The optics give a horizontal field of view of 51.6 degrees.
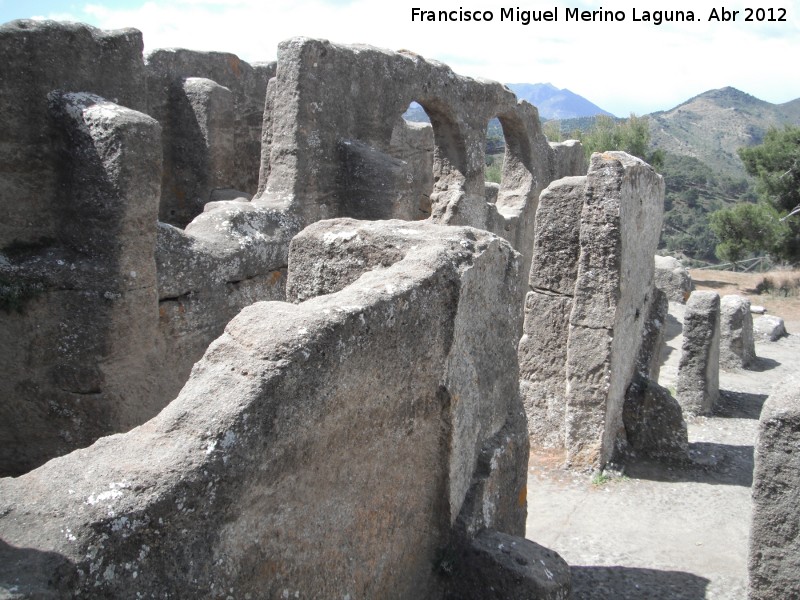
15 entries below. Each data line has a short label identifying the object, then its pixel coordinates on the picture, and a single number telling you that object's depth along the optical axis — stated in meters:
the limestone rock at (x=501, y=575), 3.23
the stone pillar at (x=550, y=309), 6.33
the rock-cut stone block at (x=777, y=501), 3.36
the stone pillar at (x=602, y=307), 6.05
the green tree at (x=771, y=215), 19.41
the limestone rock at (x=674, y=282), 14.06
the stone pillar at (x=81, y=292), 4.44
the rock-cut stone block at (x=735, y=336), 9.91
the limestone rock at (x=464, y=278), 3.33
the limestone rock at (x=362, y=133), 6.55
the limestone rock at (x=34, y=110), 4.37
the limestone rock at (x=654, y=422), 6.61
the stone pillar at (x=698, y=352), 7.91
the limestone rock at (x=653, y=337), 7.14
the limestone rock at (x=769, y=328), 11.91
